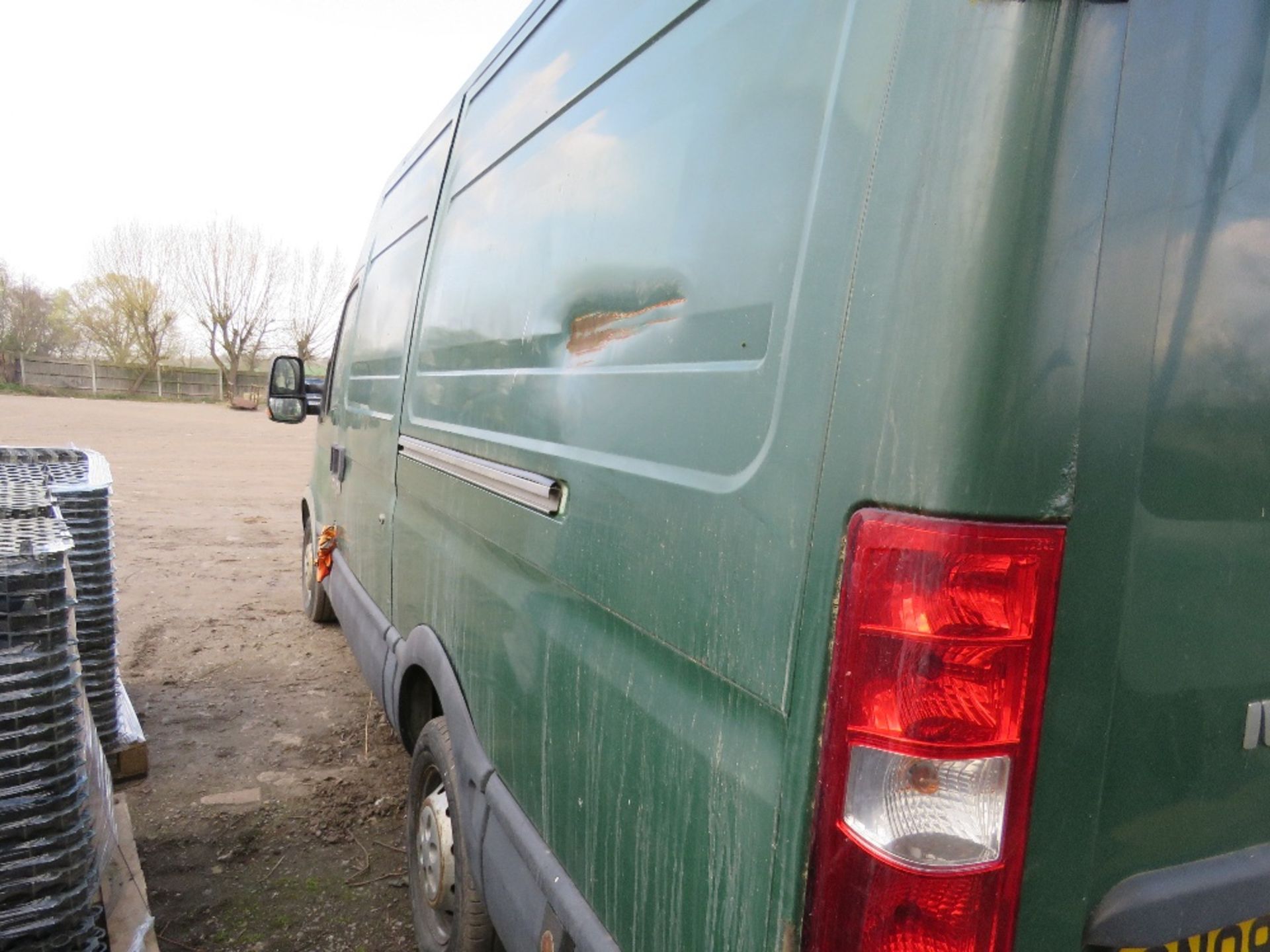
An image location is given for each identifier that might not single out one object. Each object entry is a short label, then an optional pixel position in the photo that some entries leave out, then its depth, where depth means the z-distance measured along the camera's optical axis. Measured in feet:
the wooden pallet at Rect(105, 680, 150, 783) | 10.61
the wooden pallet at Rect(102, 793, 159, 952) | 6.73
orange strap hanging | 14.19
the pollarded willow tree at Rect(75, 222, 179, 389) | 137.80
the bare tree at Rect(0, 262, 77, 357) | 136.26
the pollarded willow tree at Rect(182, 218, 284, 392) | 138.92
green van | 2.99
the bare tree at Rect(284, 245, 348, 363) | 141.38
